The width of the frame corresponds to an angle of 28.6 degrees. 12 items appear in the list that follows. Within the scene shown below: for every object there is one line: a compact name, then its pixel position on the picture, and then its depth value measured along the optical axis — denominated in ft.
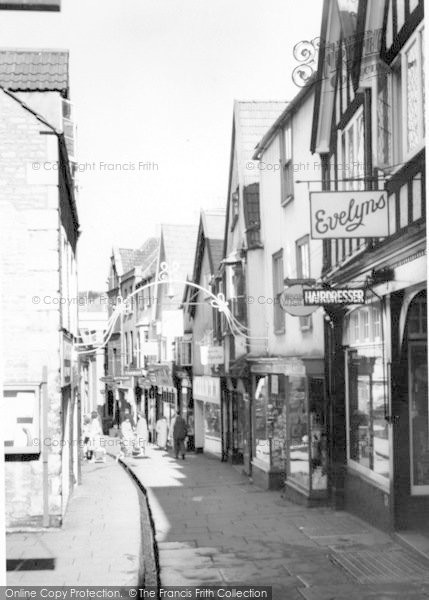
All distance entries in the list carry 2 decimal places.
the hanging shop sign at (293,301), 40.75
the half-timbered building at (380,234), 29.63
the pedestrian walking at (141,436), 85.06
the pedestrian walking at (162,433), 92.02
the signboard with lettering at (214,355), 75.51
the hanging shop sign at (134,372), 119.96
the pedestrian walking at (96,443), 74.17
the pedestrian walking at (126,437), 82.53
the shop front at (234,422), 69.77
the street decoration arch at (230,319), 65.57
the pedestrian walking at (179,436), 82.43
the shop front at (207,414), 82.64
